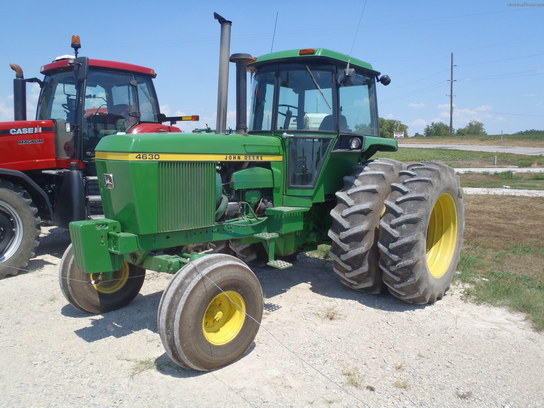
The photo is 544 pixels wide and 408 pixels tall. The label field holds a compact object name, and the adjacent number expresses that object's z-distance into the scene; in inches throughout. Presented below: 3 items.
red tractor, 249.3
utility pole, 2119.8
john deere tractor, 153.9
